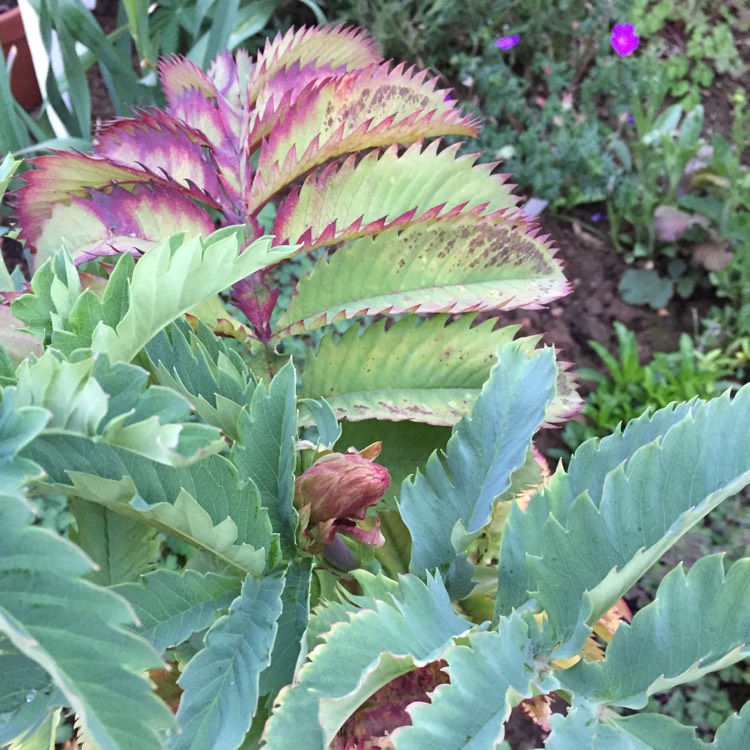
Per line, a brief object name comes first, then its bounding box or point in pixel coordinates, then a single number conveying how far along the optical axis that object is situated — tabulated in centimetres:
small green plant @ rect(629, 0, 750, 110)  209
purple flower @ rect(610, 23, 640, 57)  190
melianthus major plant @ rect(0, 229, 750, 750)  30
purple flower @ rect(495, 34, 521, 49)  190
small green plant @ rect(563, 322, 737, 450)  150
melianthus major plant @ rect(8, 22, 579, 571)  53
